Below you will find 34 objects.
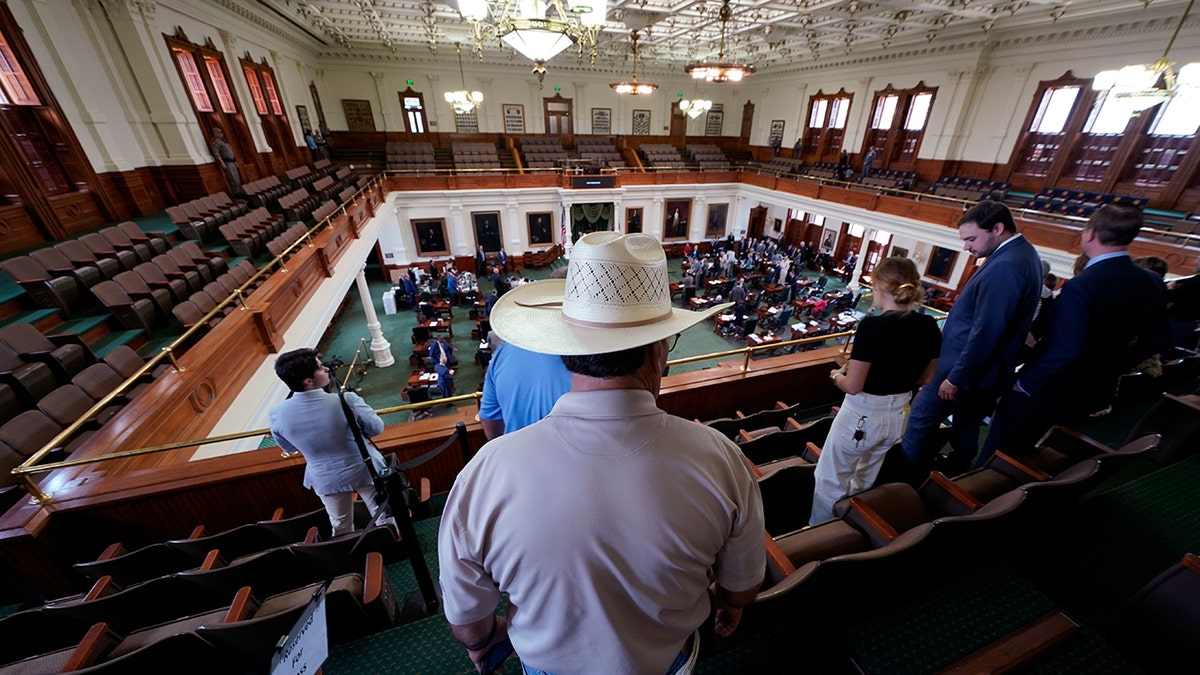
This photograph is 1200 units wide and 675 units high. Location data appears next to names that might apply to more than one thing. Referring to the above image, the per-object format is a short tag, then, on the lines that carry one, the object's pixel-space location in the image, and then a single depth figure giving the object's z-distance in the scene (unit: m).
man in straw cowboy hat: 0.84
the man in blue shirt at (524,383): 1.59
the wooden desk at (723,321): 10.91
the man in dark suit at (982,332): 2.43
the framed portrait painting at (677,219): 18.08
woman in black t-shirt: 2.05
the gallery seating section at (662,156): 19.69
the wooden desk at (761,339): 9.73
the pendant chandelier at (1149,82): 6.54
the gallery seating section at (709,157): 20.08
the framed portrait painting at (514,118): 18.97
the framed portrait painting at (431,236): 15.23
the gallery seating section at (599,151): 19.45
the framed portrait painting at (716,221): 18.66
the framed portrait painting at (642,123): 21.06
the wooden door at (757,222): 20.08
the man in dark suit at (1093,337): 2.39
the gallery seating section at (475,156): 17.16
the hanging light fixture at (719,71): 10.57
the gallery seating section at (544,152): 17.89
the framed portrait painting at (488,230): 15.84
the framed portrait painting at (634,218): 17.41
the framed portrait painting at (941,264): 13.41
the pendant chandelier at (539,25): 4.83
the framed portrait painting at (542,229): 16.67
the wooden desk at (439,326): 10.13
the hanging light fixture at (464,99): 13.56
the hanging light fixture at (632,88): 12.16
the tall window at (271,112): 11.08
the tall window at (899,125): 14.19
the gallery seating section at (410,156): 16.48
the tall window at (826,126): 17.08
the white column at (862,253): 14.28
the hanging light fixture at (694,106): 13.40
